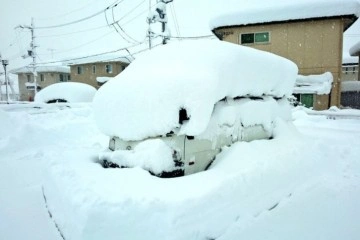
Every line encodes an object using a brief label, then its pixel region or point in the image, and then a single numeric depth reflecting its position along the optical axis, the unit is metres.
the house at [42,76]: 40.75
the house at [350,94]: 21.84
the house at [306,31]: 16.97
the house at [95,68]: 33.72
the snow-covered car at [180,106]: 3.70
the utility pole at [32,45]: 31.99
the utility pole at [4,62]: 27.11
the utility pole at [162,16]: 16.69
